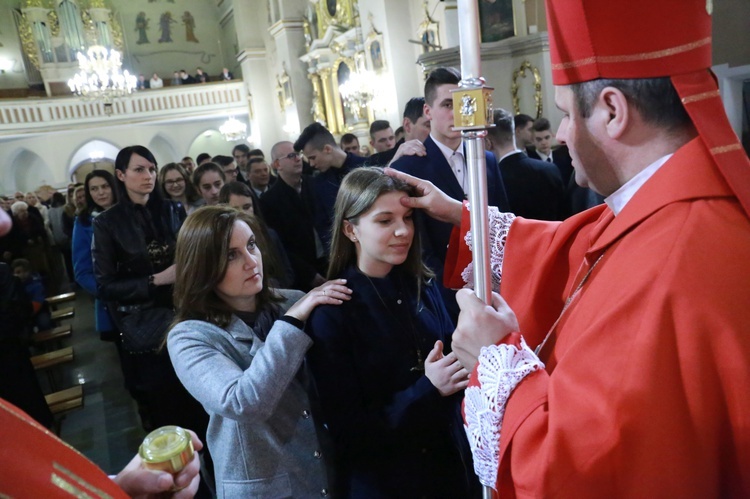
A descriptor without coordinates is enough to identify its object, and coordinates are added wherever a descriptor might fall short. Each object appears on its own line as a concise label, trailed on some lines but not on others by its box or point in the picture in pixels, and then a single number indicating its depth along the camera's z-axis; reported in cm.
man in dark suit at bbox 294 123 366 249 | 371
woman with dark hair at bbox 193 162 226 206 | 395
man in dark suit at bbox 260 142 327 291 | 387
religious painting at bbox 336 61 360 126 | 1331
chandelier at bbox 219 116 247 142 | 1778
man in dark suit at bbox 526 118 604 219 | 515
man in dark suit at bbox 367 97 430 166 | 380
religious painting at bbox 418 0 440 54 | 874
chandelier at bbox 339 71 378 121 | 1096
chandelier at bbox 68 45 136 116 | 1384
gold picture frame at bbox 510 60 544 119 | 735
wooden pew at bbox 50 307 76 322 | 595
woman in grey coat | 149
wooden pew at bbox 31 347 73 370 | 432
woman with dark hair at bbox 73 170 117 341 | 380
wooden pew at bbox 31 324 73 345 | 510
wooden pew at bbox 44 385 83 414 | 377
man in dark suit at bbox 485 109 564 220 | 361
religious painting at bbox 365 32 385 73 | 1040
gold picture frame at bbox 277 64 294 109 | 1628
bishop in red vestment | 84
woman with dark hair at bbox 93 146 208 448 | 280
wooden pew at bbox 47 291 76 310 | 632
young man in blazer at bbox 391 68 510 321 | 255
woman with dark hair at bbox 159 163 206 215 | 416
